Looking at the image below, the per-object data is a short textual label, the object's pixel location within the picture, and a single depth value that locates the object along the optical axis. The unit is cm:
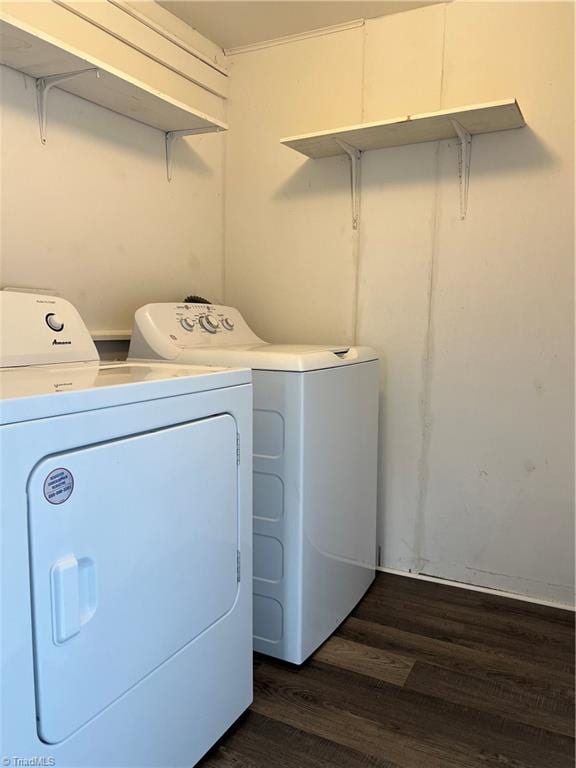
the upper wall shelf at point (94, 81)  148
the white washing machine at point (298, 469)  170
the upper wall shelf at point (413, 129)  189
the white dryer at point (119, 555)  89
